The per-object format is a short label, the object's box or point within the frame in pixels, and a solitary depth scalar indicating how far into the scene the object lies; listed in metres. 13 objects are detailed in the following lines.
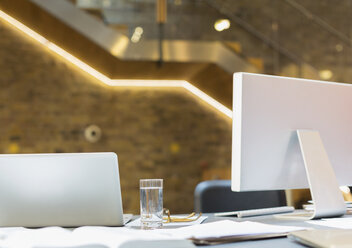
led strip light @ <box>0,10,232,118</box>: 5.81
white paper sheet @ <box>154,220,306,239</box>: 1.13
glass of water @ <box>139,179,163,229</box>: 1.47
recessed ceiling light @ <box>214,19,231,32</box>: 5.70
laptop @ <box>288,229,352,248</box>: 0.95
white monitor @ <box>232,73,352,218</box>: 1.48
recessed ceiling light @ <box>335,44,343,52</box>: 5.95
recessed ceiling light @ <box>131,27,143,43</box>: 5.35
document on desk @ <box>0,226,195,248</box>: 0.98
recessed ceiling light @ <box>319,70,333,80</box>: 6.11
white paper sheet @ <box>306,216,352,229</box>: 1.38
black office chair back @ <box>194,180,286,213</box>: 2.34
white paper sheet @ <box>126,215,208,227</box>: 1.50
